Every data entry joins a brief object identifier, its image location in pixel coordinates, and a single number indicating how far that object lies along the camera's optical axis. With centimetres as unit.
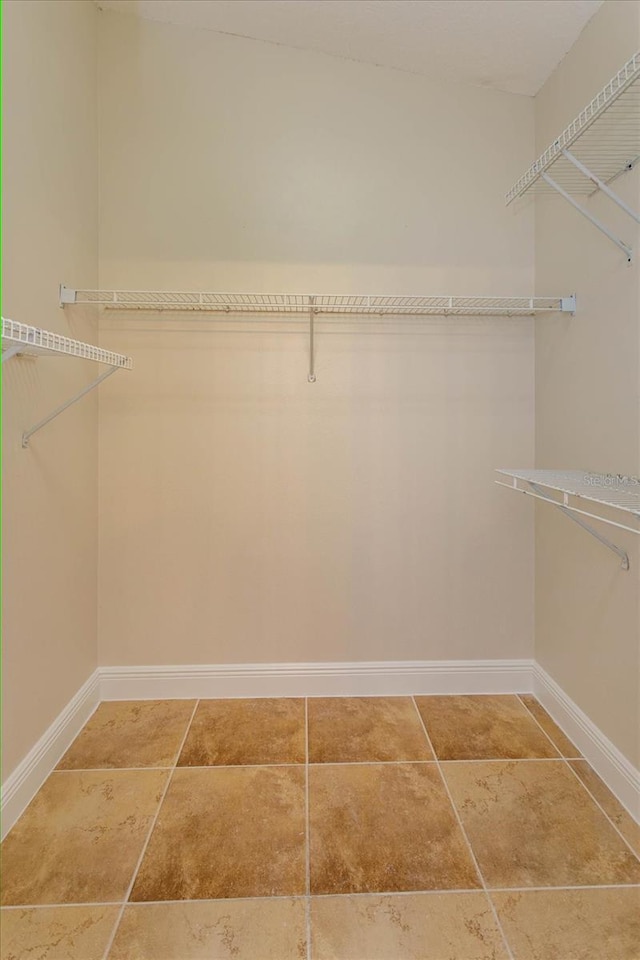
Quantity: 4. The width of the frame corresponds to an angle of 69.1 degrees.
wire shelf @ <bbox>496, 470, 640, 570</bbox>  120
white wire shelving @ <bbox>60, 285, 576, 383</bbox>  184
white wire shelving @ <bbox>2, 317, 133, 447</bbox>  100
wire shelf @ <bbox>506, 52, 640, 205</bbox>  109
